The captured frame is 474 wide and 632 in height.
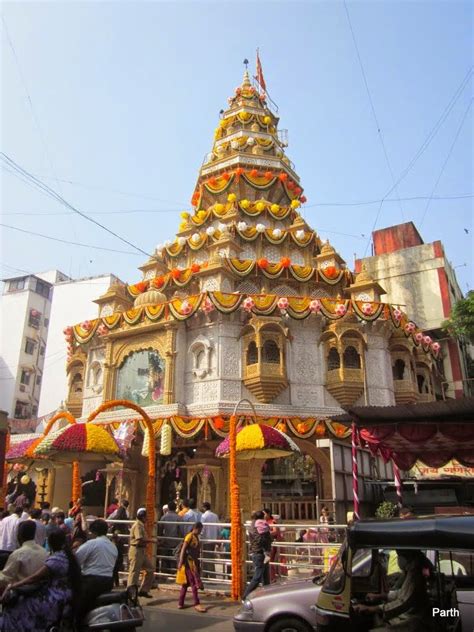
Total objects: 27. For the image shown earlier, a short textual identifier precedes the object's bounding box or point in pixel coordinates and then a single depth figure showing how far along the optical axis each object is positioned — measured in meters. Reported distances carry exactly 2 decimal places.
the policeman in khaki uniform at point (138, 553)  10.64
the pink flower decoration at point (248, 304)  22.62
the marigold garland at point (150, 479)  12.54
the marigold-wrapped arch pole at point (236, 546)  10.94
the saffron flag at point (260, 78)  41.23
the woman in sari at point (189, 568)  10.06
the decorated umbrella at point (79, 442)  13.15
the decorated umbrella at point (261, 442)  12.91
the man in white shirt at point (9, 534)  9.27
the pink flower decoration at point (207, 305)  22.69
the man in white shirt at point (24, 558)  5.59
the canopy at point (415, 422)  10.64
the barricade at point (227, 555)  10.69
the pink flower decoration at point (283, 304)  22.75
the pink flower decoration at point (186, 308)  23.05
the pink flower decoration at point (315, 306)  23.00
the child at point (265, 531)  10.41
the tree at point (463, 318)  29.06
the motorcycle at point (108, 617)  5.47
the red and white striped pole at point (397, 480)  12.70
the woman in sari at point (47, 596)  5.28
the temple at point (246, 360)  21.67
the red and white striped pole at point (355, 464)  11.50
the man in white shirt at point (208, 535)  12.70
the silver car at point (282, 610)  6.75
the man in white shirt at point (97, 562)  6.17
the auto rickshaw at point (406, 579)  4.73
